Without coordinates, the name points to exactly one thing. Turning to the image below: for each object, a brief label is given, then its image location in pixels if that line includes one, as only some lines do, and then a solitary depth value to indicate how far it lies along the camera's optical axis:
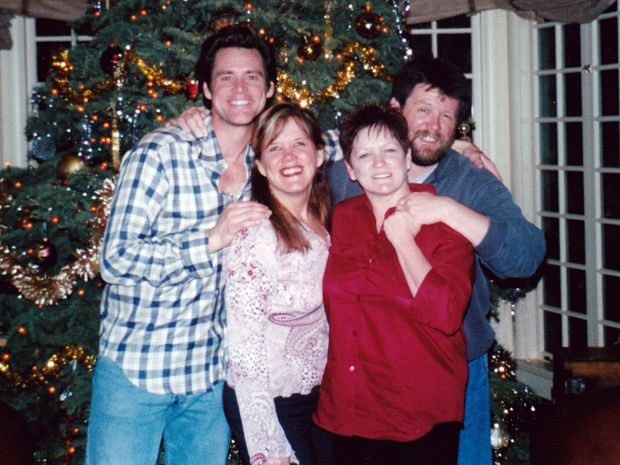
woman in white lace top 1.73
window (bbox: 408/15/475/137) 4.63
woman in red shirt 1.64
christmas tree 3.07
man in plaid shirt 1.87
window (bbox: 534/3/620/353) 4.05
